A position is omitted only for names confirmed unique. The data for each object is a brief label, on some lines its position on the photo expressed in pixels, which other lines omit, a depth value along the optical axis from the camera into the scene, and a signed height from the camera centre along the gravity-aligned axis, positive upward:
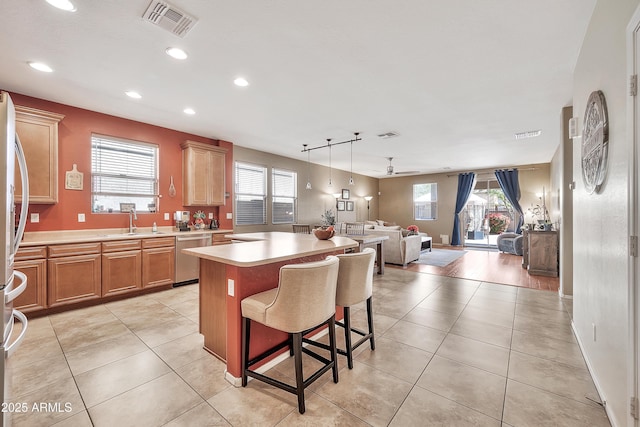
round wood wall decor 1.75 +0.51
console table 5.32 -0.80
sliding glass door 9.44 -0.07
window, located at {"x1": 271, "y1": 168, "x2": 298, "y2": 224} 7.09 +0.49
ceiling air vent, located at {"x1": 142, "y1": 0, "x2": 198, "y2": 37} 2.01 +1.53
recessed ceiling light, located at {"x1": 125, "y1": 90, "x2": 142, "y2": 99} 3.43 +1.54
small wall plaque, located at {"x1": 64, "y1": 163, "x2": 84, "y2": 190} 3.85 +0.48
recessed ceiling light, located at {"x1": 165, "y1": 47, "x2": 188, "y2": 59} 2.52 +1.53
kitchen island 2.05 -0.59
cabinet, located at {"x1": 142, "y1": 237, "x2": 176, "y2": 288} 4.18 -0.77
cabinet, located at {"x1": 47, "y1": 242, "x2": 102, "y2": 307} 3.38 -0.79
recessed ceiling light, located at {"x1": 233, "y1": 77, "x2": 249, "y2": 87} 3.10 +1.54
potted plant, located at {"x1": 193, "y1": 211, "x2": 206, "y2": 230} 5.19 -0.14
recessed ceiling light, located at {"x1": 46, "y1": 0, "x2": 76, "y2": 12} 1.95 +1.54
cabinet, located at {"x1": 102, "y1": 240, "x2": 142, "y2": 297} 3.79 -0.78
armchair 7.58 -0.88
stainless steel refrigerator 1.20 -0.14
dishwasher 4.56 -0.81
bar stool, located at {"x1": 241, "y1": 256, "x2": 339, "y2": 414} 1.73 -0.64
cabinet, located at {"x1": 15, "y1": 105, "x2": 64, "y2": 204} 3.34 +0.81
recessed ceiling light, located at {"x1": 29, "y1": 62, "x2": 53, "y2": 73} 2.78 +1.54
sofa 6.13 -0.77
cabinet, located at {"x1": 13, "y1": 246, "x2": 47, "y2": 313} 3.15 -0.77
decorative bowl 3.00 -0.23
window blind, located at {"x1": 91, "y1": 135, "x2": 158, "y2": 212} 4.17 +0.64
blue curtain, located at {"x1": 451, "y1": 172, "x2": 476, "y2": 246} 9.55 +0.61
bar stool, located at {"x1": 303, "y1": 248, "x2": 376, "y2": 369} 2.21 -0.58
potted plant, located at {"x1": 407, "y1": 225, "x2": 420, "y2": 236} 7.07 -0.50
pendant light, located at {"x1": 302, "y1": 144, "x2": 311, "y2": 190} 8.09 +1.28
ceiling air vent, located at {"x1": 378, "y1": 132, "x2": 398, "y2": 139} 5.19 +1.54
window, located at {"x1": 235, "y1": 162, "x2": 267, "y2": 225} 6.23 +0.46
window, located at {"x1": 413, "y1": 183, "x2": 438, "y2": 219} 10.38 +0.48
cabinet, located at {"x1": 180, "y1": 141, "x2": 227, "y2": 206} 5.01 +0.75
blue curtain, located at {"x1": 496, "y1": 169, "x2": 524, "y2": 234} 8.67 +0.88
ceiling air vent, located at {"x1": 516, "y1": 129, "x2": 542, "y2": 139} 5.02 +1.51
